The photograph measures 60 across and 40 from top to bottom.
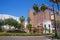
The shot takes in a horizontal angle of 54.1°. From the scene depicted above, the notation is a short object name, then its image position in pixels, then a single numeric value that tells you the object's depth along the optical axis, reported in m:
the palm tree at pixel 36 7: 23.83
